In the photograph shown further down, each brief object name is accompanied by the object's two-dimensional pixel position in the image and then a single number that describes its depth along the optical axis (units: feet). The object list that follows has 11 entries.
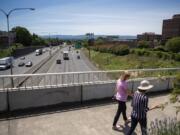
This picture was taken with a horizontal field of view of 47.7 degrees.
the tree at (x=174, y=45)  233.90
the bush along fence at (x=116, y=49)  197.98
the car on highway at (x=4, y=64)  130.50
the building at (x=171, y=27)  430.61
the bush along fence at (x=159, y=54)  145.35
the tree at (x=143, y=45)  291.34
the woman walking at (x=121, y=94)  17.84
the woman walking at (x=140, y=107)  14.86
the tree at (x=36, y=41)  417.24
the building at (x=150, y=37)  498.93
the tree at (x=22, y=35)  349.41
